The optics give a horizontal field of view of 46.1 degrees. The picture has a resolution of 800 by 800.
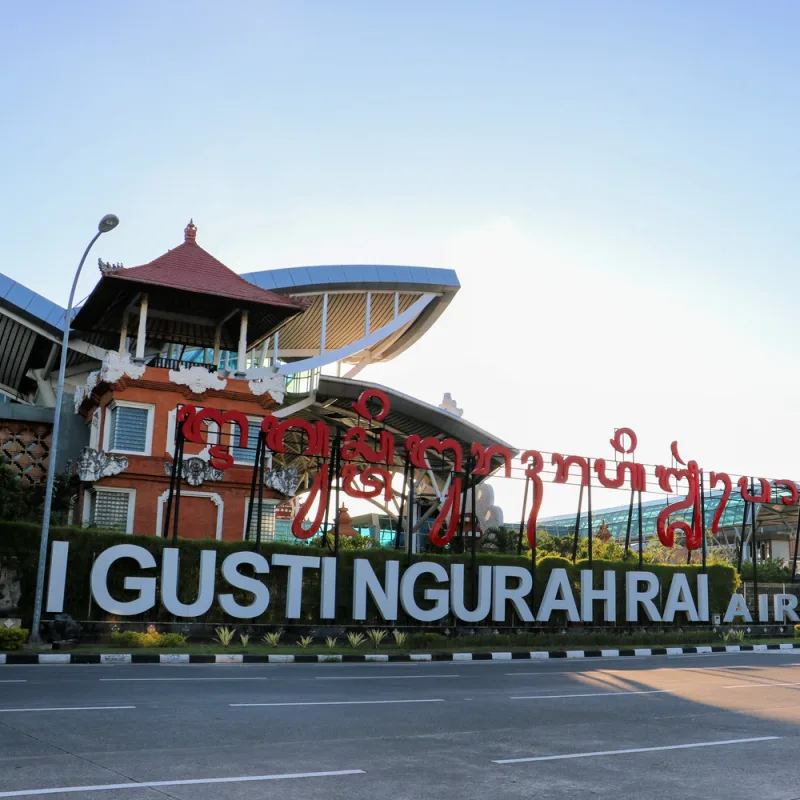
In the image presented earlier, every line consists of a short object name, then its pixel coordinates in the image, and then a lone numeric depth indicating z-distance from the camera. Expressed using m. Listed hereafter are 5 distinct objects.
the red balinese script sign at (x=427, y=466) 26.72
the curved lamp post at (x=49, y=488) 20.41
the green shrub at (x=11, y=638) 19.28
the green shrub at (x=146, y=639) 21.50
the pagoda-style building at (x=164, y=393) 31.80
